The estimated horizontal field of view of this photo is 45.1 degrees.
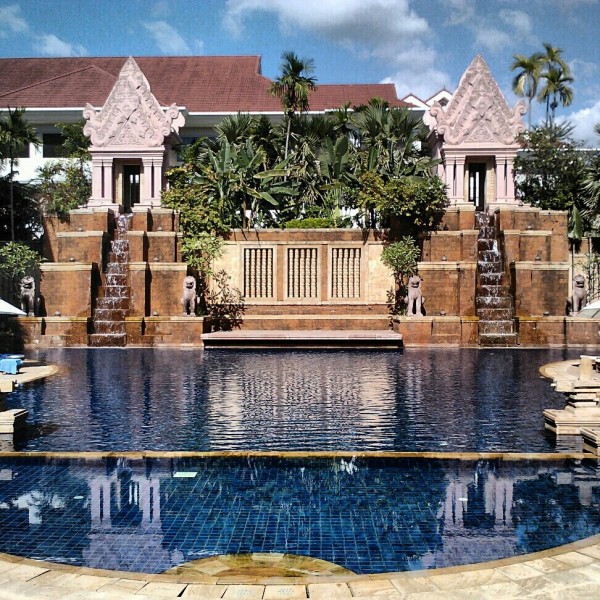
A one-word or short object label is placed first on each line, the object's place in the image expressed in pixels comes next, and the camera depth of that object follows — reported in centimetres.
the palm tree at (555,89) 4234
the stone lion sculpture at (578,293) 2528
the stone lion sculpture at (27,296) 2462
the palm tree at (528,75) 4366
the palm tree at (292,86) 2980
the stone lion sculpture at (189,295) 2409
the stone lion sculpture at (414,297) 2386
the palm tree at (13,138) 2977
